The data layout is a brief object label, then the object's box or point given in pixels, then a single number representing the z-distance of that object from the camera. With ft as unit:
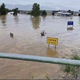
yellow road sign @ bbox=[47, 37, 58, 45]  24.87
